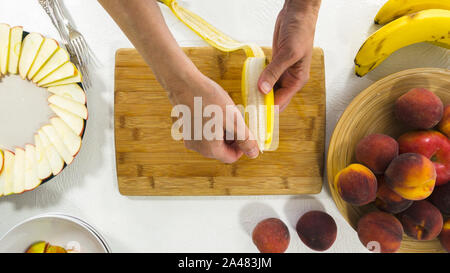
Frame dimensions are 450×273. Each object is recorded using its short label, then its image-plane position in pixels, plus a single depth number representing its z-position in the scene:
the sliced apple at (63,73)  0.71
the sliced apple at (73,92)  0.72
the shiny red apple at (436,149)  0.62
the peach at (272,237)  0.70
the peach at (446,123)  0.64
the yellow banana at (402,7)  0.69
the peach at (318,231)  0.68
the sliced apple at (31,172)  0.72
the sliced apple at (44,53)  0.71
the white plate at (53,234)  0.71
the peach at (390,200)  0.62
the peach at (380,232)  0.61
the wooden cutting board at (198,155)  0.75
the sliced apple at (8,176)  0.72
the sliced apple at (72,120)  0.72
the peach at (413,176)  0.56
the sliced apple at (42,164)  0.72
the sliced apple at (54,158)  0.72
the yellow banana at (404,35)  0.64
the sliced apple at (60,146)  0.72
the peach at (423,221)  0.61
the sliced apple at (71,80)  0.71
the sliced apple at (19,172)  0.72
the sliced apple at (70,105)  0.71
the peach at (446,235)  0.64
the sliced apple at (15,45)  0.71
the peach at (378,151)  0.62
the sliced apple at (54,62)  0.71
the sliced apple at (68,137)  0.72
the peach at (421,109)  0.62
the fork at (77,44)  0.76
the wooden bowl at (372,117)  0.70
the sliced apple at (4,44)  0.71
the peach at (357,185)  0.61
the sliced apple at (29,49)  0.71
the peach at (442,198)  0.62
